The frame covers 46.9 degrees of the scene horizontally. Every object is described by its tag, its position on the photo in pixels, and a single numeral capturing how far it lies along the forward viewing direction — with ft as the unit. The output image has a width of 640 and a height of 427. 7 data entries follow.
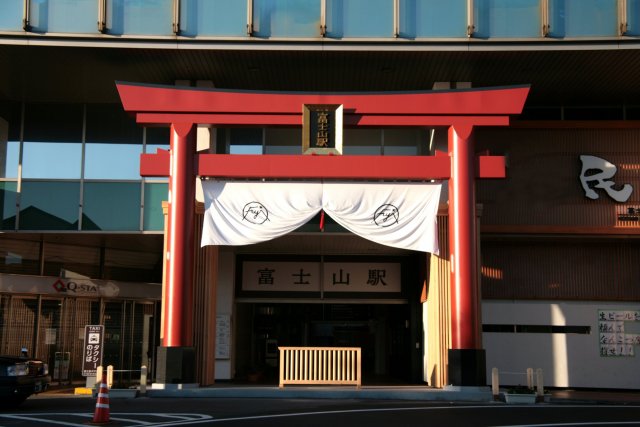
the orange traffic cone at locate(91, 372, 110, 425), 38.63
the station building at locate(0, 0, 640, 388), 58.03
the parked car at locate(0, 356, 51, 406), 45.09
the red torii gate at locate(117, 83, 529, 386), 57.82
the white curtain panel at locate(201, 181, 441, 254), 57.41
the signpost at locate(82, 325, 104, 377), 59.16
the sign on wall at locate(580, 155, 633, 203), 67.51
